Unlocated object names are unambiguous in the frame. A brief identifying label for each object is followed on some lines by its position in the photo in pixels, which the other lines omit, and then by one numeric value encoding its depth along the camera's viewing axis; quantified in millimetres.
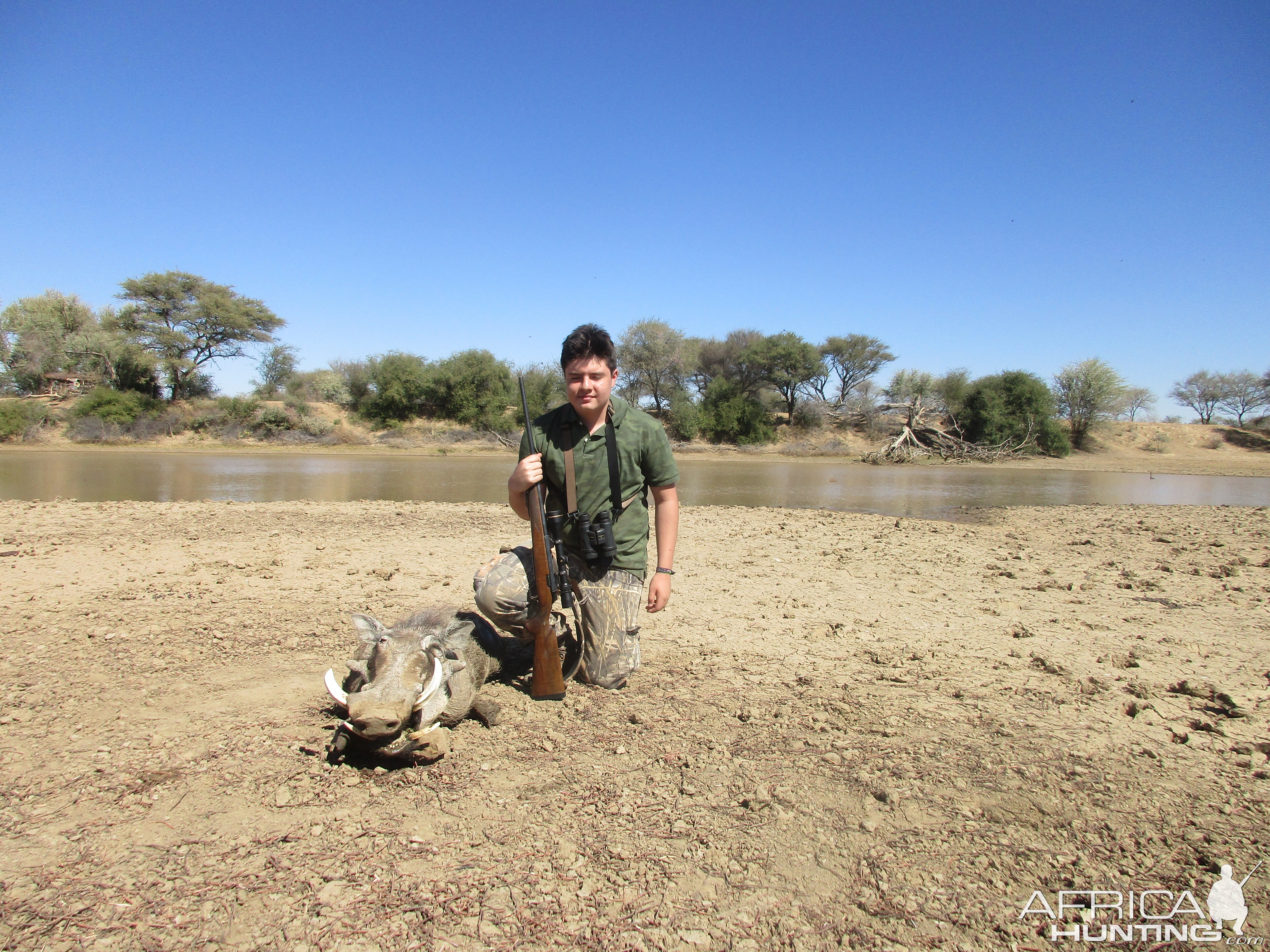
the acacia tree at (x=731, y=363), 42938
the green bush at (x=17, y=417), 30875
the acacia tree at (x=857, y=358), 43969
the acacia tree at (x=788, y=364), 41875
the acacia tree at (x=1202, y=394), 55219
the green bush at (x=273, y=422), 36250
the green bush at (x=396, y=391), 40281
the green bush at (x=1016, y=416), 35469
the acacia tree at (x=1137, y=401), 42250
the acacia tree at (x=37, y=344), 37250
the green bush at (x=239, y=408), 36781
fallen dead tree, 33875
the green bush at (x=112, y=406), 33719
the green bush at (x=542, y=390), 36469
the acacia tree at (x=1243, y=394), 50938
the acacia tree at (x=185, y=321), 39281
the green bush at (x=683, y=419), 39000
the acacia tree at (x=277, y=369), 46719
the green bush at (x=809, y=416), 39938
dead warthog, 2898
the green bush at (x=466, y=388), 40062
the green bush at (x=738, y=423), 38625
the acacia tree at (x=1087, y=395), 37062
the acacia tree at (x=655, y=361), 42719
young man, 3803
